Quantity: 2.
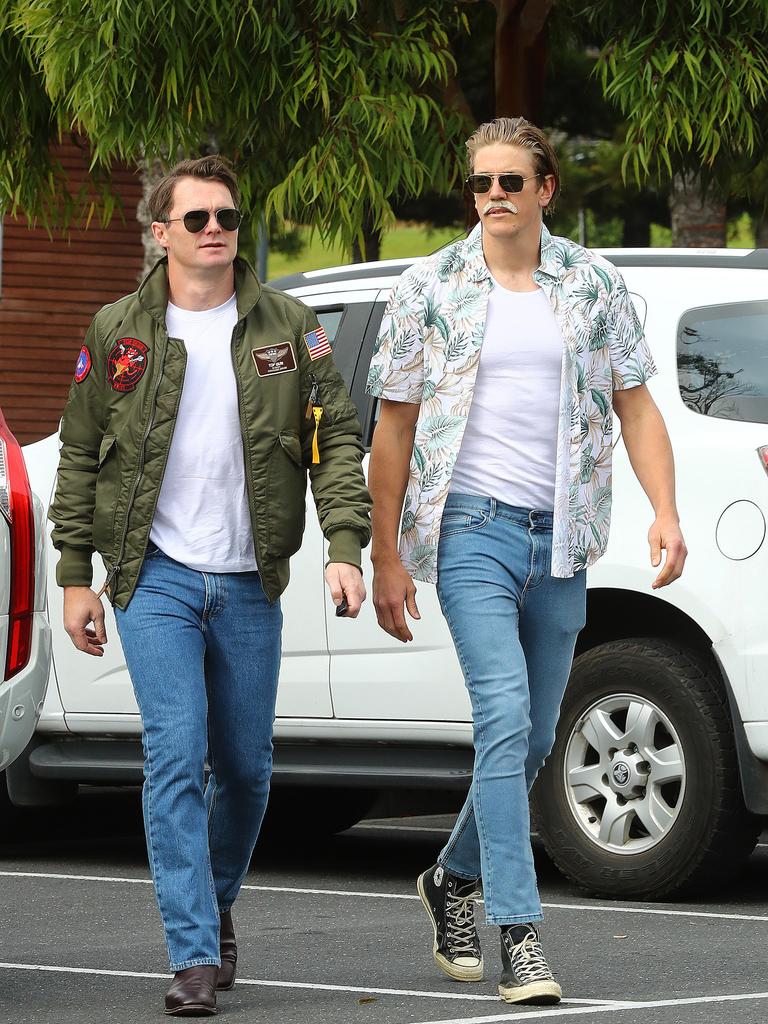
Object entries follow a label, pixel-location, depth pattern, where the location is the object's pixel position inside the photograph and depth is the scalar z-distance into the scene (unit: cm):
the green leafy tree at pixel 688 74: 1841
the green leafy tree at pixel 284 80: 1880
